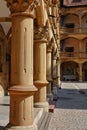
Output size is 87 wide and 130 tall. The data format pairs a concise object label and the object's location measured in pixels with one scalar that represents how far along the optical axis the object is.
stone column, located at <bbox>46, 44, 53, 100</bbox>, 15.15
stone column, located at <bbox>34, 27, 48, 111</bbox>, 10.26
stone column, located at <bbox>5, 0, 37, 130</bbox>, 6.24
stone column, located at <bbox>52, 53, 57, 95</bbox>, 21.84
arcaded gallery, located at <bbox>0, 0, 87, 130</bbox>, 6.27
